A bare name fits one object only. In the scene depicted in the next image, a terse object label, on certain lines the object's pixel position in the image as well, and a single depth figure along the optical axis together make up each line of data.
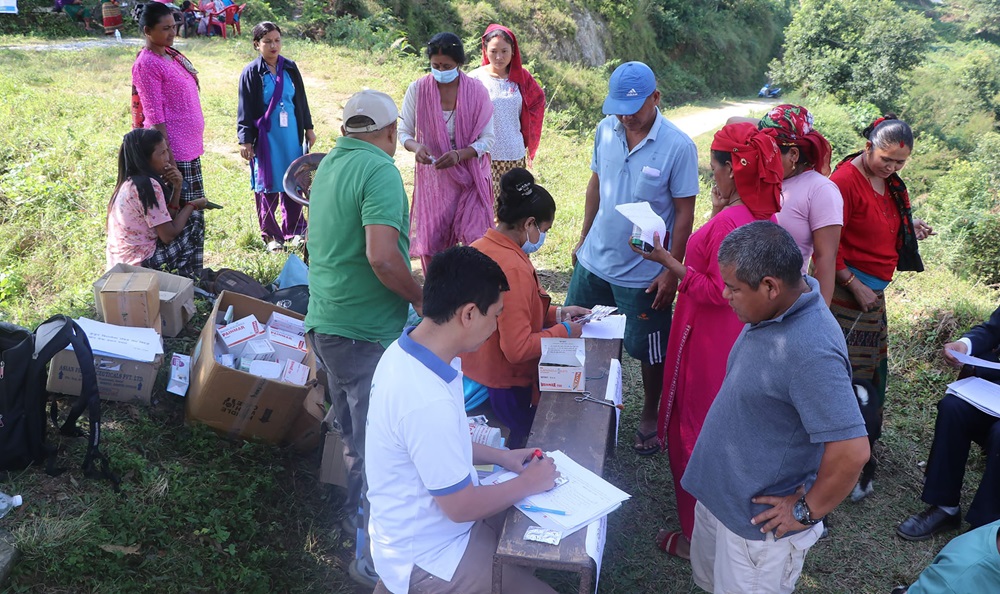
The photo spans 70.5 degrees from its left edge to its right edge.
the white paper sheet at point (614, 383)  2.86
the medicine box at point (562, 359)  2.82
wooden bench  1.98
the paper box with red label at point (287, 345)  3.82
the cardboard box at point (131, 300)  3.59
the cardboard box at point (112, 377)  3.26
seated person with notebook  3.50
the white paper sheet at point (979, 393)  3.35
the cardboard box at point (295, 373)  3.59
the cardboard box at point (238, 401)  3.30
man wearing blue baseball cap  3.42
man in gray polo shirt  1.90
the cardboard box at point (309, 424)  3.58
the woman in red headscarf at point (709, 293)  2.79
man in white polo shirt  1.88
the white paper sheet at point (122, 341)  3.34
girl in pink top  4.15
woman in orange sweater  2.78
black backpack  2.83
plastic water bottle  2.72
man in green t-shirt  2.69
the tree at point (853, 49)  26.66
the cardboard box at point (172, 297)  3.96
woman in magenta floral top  4.70
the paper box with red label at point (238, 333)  3.64
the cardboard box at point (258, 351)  3.63
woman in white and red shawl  5.27
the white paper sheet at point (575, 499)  2.07
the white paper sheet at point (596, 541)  2.01
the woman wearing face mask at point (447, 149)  4.33
